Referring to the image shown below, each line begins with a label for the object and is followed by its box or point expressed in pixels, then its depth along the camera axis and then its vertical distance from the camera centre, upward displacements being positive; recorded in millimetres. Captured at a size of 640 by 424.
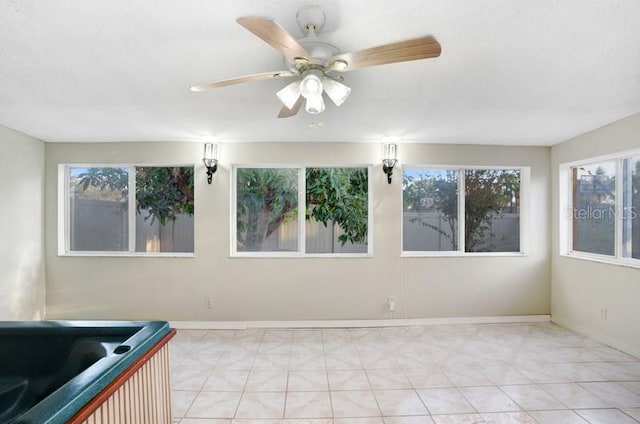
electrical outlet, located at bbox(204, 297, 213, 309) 3666 -1068
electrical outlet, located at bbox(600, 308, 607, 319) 3172 -1026
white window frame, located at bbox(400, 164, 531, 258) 3850 -16
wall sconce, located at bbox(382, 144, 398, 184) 3621 +682
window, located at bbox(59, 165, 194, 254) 3809 +63
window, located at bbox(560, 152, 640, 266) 3025 +53
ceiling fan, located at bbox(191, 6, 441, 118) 1227 +705
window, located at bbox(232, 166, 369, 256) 3857 +62
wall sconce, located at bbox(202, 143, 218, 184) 3559 +680
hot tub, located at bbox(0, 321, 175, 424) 1524 -775
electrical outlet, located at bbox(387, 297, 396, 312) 3720 -1088
